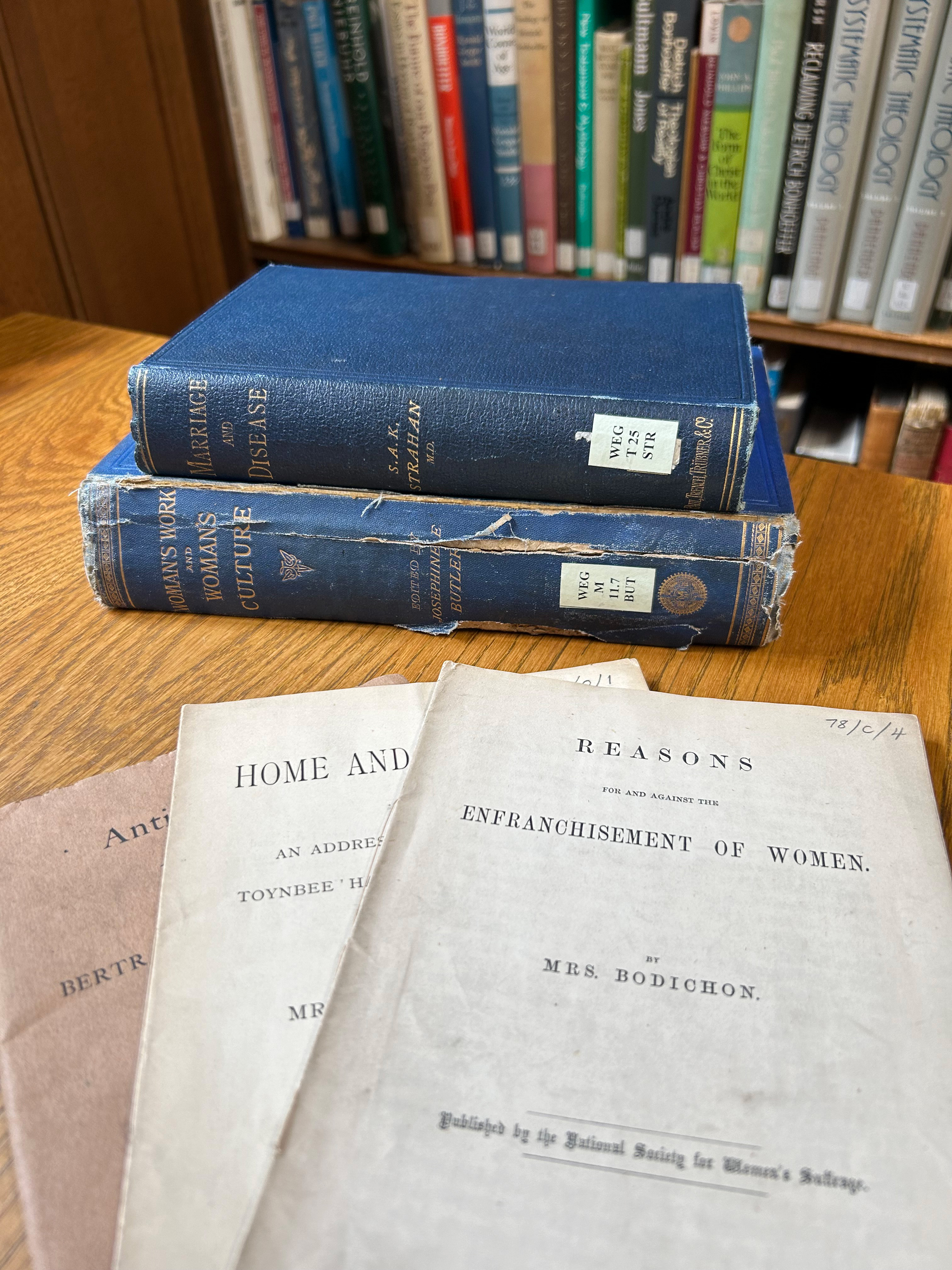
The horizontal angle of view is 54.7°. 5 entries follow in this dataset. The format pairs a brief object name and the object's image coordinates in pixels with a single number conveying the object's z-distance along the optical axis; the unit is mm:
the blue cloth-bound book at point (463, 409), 468
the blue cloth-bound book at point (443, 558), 484
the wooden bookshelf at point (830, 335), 1013
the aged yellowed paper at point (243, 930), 287
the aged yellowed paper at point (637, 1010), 277
